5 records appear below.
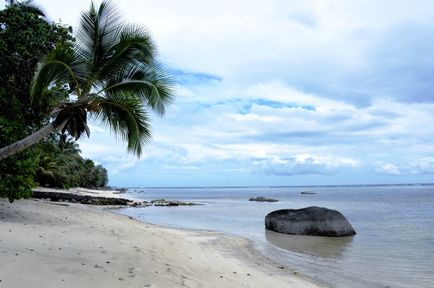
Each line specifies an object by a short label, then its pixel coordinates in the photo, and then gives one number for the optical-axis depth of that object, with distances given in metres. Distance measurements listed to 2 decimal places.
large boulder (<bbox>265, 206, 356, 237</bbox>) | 21.42
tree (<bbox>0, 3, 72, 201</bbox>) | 13.36
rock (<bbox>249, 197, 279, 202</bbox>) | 72.46
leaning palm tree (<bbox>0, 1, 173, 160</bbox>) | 10.70
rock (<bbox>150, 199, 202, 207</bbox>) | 55.94
